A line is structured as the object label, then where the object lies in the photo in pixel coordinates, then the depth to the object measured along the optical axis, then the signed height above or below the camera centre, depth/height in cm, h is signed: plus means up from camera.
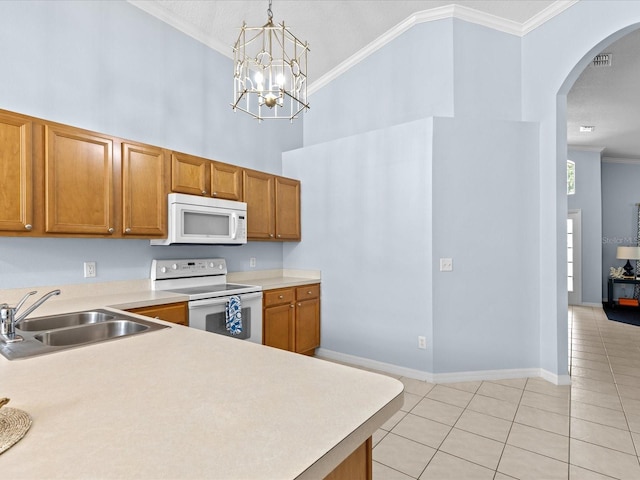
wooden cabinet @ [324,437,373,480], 86 -58
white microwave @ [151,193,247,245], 288 +18
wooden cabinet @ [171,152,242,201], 297 +58
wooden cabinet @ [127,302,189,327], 243 -50
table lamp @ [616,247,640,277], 661 -27
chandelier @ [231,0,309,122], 181 +84
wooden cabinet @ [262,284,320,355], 341 -79
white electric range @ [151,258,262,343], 279 -42
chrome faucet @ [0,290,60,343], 139 -32
